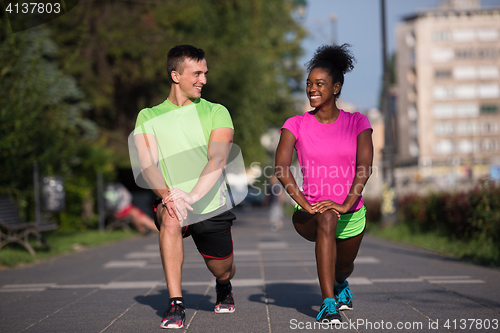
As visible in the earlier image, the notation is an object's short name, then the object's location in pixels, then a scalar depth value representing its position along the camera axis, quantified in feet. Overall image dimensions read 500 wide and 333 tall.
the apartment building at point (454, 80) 250.16
